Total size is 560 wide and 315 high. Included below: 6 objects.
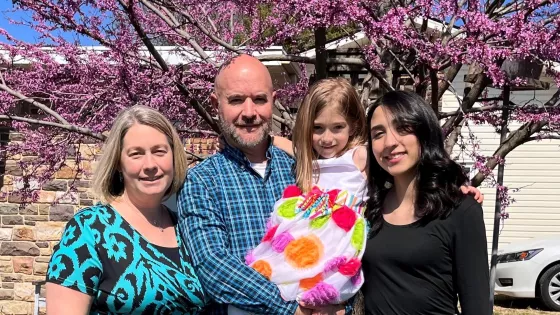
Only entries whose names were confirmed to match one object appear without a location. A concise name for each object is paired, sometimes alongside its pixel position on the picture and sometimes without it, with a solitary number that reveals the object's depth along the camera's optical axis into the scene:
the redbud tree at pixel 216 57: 3.29
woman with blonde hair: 2.12
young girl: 2.30
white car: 8.48
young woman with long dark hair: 2.24
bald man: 2.21
